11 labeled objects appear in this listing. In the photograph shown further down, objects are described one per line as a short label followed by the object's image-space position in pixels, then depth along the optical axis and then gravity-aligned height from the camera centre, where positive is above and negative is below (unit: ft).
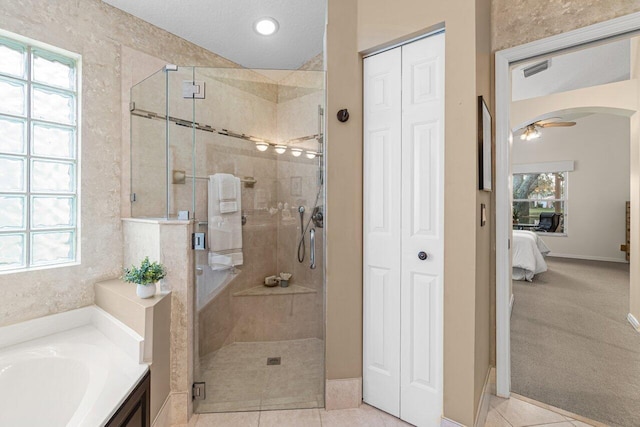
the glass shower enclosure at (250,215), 6.48 -0.01
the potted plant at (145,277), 5.52 -1.22
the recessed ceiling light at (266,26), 7.72 +5.15
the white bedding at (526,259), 15.30 -2.34
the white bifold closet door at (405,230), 5.42 -0.30
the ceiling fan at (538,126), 17.72 +5.51
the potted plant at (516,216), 25.57 -0.08
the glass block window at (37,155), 5.95 +1.27
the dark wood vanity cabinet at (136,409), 4.10 -3.00
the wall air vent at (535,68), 10.75 +5.60
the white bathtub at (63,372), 4.46 -2.68
